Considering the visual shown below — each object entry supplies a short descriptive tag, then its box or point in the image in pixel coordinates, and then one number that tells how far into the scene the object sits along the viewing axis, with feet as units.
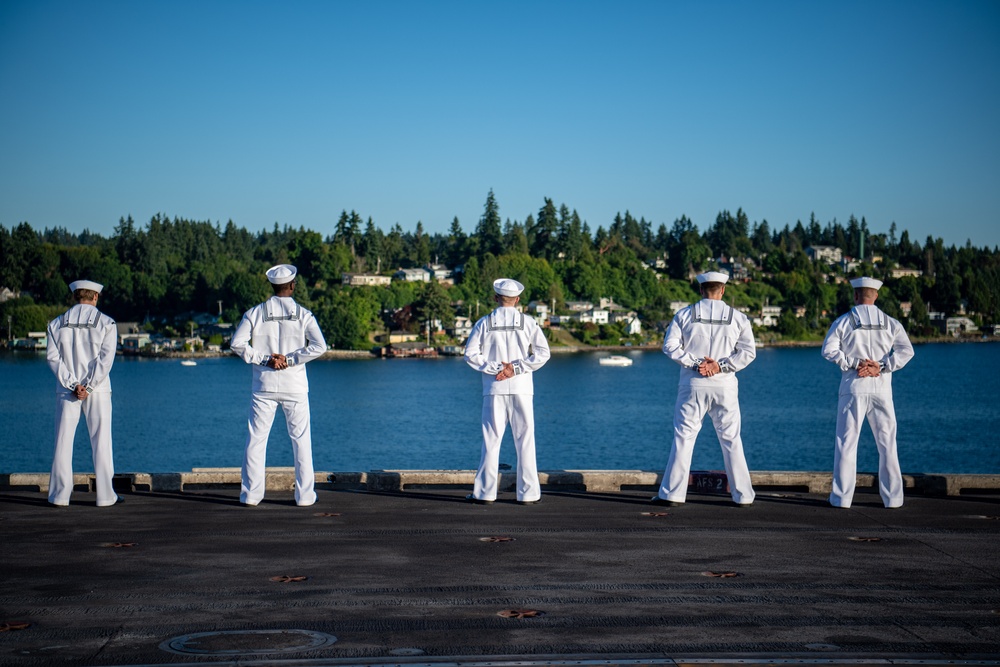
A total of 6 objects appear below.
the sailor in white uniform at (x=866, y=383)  40.60
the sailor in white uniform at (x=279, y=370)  40.50
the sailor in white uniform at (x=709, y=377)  40.57
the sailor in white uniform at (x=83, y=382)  40.22
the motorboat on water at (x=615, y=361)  535.84
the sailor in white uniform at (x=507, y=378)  41.45
